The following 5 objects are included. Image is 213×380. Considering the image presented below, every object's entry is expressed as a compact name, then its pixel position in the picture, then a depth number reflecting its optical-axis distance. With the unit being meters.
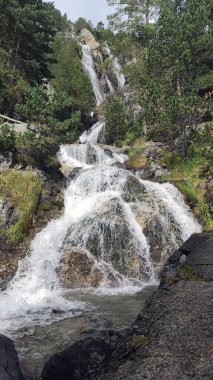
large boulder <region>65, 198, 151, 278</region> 16.47
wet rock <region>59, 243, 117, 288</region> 15.34
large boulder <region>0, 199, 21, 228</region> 17.28
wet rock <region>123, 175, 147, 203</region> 20.55
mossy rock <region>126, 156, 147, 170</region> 26.81
